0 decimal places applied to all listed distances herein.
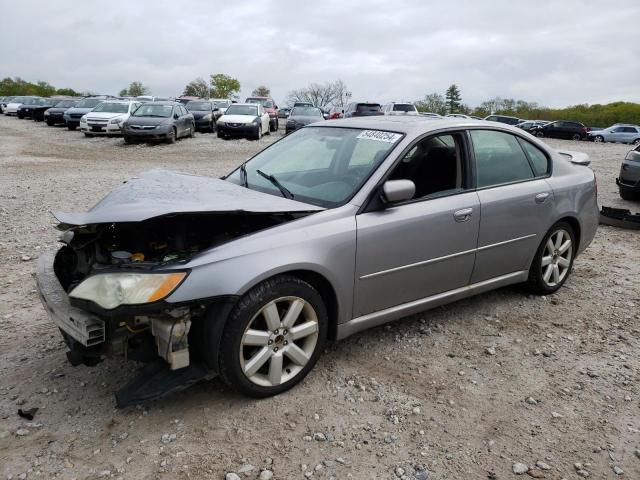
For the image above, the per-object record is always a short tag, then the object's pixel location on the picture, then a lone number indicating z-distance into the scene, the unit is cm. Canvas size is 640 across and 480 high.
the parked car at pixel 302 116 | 2295
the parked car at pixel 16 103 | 3553
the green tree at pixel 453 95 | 10094
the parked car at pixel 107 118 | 1991
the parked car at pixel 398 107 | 2653
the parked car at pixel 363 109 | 2299
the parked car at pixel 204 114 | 2484
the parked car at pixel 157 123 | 1798
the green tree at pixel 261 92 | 9038
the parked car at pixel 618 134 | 3399
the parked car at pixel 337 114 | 2571
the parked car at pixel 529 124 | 4001
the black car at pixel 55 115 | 2698
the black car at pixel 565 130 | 3534
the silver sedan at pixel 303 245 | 270
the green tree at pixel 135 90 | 9050
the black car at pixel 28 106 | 3353
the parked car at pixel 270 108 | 2681
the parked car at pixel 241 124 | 2116
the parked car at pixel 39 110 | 3172
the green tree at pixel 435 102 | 7912
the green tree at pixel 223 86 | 9088
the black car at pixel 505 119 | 3428
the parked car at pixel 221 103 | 3176
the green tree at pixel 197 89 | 8838
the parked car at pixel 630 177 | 927
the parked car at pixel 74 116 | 2380
